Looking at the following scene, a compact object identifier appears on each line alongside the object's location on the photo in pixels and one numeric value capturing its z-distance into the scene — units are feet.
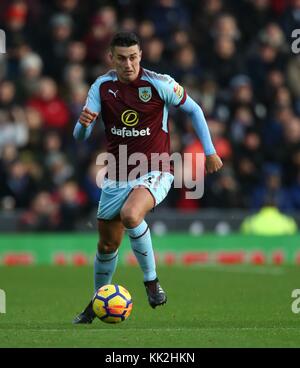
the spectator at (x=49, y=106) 124.06
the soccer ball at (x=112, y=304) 61.77
